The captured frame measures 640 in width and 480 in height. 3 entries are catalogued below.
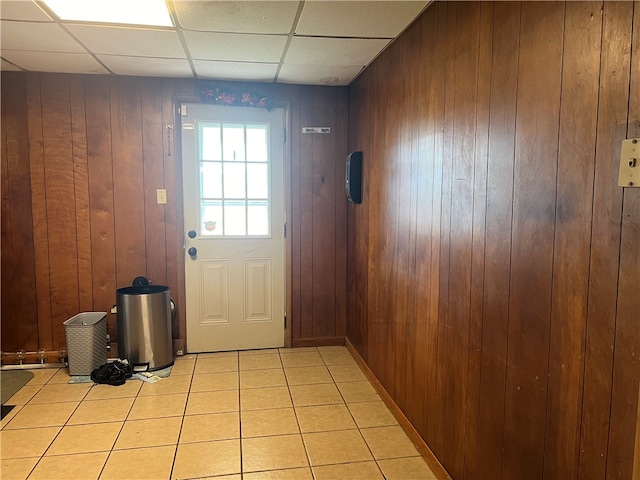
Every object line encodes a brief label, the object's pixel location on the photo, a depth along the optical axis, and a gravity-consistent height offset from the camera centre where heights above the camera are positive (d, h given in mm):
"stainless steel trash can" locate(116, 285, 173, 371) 3275 -949
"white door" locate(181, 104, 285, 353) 3619 -166
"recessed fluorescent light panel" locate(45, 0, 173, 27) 2113 +1004
